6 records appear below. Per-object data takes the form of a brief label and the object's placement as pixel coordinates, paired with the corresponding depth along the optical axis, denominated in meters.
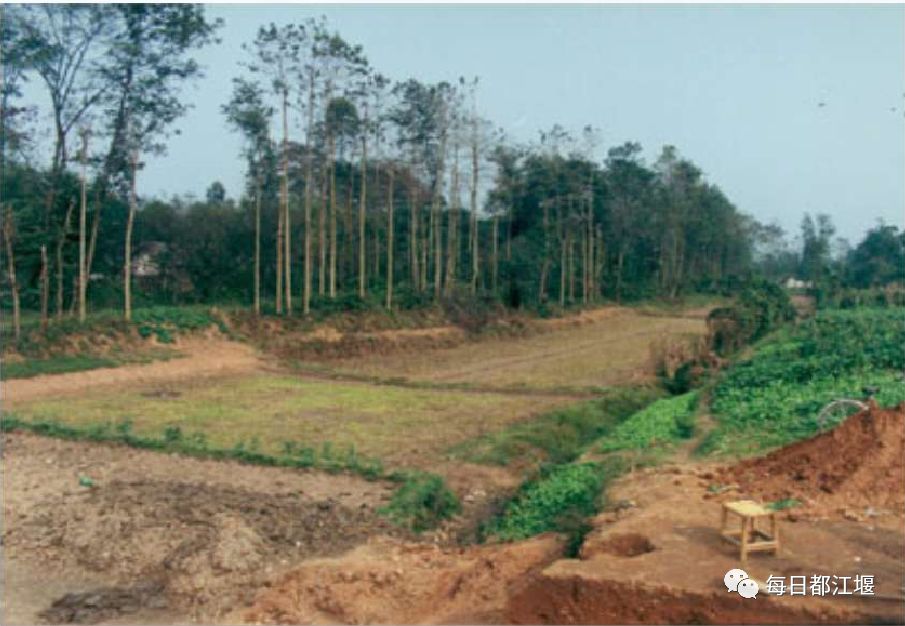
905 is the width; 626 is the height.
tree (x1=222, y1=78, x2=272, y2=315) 28.97
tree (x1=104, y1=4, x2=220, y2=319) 25.38
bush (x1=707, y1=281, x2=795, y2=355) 24.44
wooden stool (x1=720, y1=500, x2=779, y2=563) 6.85
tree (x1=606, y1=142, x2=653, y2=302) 48.50
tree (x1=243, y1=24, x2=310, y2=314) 28.28
